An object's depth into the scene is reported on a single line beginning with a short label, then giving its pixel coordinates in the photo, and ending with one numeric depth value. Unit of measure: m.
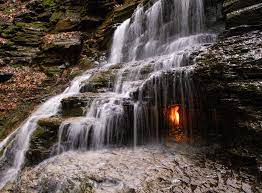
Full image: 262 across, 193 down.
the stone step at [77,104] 8.31
